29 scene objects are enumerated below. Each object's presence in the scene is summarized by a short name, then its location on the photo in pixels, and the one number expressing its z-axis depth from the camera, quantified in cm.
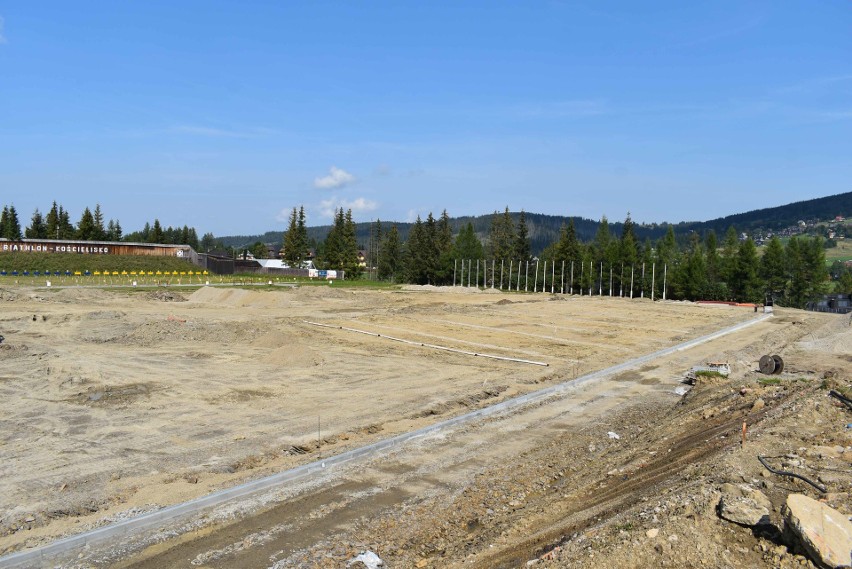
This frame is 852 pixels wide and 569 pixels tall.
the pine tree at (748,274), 8131
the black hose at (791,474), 841
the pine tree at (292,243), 11800
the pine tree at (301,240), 11888
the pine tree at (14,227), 11381
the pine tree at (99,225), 12004
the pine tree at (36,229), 11904
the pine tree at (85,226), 11575
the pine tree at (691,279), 8375
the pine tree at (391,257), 12656
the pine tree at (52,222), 11675
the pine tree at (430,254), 10738
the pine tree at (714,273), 8506
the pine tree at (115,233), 13352
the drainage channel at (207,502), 879
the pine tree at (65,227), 11638
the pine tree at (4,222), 11415
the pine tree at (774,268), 8512
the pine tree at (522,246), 10512
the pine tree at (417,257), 10806
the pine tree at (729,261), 8394
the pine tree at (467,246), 10456
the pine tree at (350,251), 11031
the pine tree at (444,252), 10656
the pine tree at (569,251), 9406
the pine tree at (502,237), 10569
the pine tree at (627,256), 8775
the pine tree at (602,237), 10031
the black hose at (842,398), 1260
